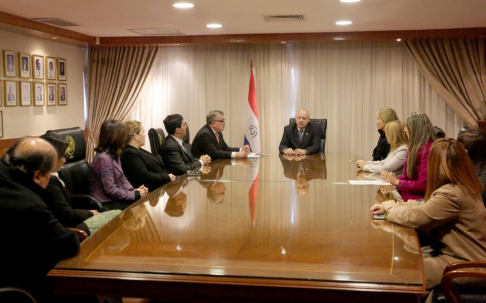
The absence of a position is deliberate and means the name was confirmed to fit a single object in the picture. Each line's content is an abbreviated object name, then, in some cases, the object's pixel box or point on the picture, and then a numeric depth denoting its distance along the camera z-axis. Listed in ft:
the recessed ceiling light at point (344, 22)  20.52
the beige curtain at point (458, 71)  23.66
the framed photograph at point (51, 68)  23.27
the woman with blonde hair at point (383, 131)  18.51
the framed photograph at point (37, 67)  22.21
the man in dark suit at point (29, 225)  6.79
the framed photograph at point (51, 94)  23.36
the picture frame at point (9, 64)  20.21
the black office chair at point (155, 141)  16.92
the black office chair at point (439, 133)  18.11
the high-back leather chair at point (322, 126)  21.39
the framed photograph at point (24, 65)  21.26
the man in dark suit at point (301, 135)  21.06
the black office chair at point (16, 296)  6.88
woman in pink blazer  12.19
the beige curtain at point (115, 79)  26.55
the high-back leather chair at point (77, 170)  13.10
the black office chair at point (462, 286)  7.34
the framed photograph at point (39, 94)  22.31
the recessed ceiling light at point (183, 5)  16.56
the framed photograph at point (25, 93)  21.38
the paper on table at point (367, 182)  13.15
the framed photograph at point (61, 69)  24.34
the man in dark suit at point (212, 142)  18.53
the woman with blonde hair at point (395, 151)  14.61
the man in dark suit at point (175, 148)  15.71
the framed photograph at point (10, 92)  20.33
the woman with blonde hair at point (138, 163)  14.23
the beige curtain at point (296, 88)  25.32
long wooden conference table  6.08
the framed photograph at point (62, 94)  24.58
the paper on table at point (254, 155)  19.28
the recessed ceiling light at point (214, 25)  21.22
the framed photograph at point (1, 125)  20.11
